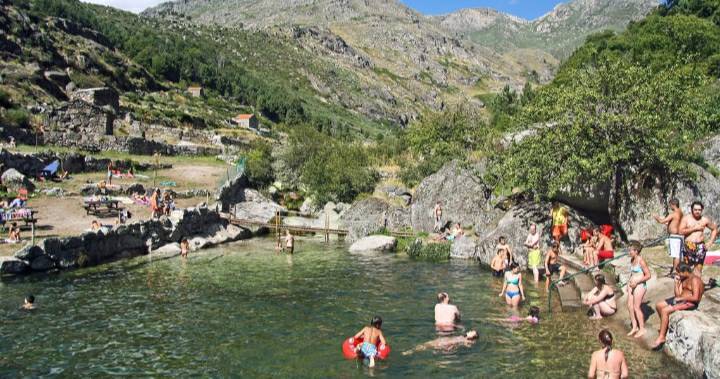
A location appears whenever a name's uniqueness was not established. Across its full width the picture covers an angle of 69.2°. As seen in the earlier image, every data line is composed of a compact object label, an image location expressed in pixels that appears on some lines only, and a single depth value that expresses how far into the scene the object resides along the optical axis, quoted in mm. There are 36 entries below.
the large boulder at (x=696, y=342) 11195
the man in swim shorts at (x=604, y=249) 19703
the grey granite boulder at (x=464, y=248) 29120
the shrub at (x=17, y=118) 51469
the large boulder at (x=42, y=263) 24172
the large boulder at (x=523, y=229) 25094
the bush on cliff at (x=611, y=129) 23328
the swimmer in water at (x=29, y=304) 18688
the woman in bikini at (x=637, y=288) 14672
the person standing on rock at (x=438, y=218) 33250
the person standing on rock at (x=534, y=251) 22906
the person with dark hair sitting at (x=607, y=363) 11164
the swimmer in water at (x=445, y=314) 16734
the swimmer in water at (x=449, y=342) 14883
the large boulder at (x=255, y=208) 42688
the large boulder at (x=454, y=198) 32781
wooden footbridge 38094
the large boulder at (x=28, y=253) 23797
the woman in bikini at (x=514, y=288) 18969
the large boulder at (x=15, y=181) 34509
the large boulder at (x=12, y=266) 23047
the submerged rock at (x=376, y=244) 32656
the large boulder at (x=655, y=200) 23453
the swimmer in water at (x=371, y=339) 13805
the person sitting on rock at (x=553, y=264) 21938
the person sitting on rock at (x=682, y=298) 13005
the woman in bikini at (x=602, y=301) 16938
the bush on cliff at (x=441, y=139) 40216
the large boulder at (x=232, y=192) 41969
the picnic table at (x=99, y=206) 32250
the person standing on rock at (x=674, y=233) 14633
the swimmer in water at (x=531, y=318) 16953
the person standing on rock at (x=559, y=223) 24078
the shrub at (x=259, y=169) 49219
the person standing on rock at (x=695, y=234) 14234
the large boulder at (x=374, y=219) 36562
